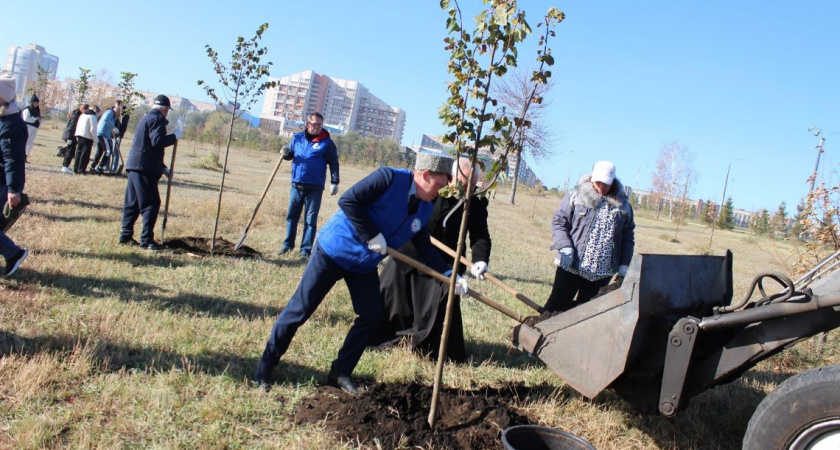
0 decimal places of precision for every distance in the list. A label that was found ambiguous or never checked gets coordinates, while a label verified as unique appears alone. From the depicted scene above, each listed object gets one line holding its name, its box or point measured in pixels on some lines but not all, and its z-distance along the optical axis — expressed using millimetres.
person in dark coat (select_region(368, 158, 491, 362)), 5242
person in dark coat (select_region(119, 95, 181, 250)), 7633
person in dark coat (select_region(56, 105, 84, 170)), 15155
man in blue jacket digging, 3834
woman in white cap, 5156
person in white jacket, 14642
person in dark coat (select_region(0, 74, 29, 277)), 5312
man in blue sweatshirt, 8703
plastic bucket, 3416
